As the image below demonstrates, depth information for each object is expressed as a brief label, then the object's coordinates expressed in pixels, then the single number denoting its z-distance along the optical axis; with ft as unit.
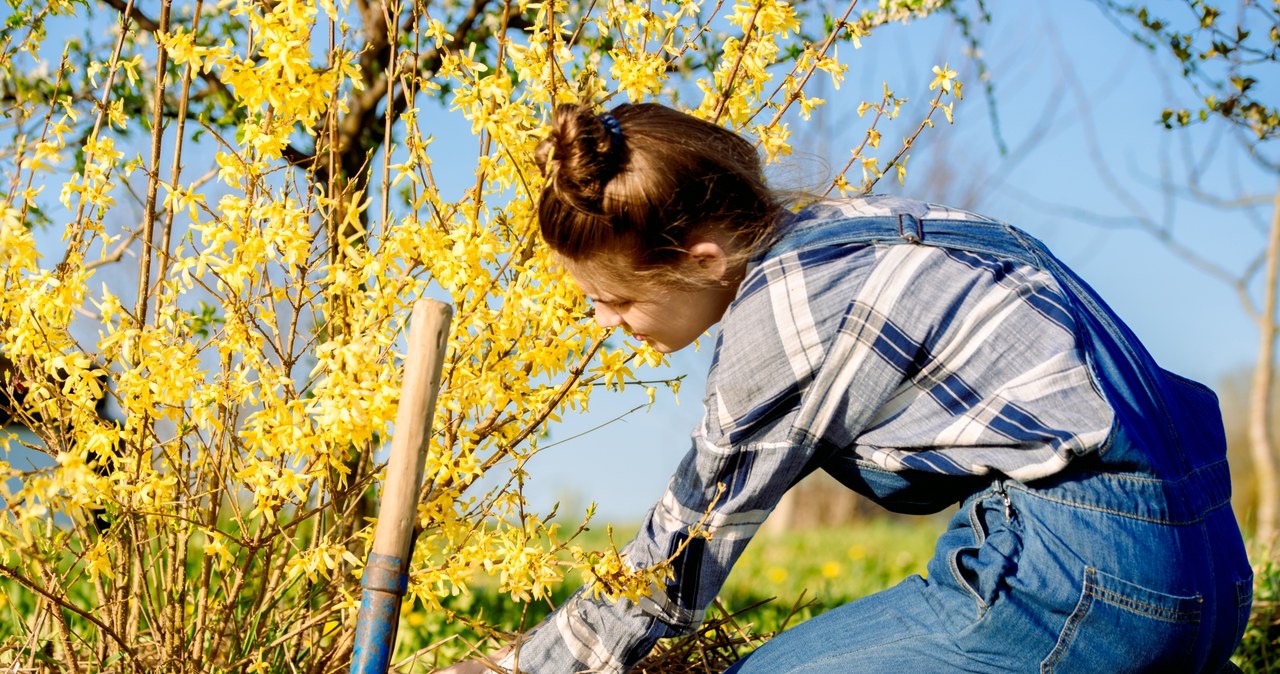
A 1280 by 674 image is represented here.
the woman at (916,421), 5.15
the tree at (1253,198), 10.89
